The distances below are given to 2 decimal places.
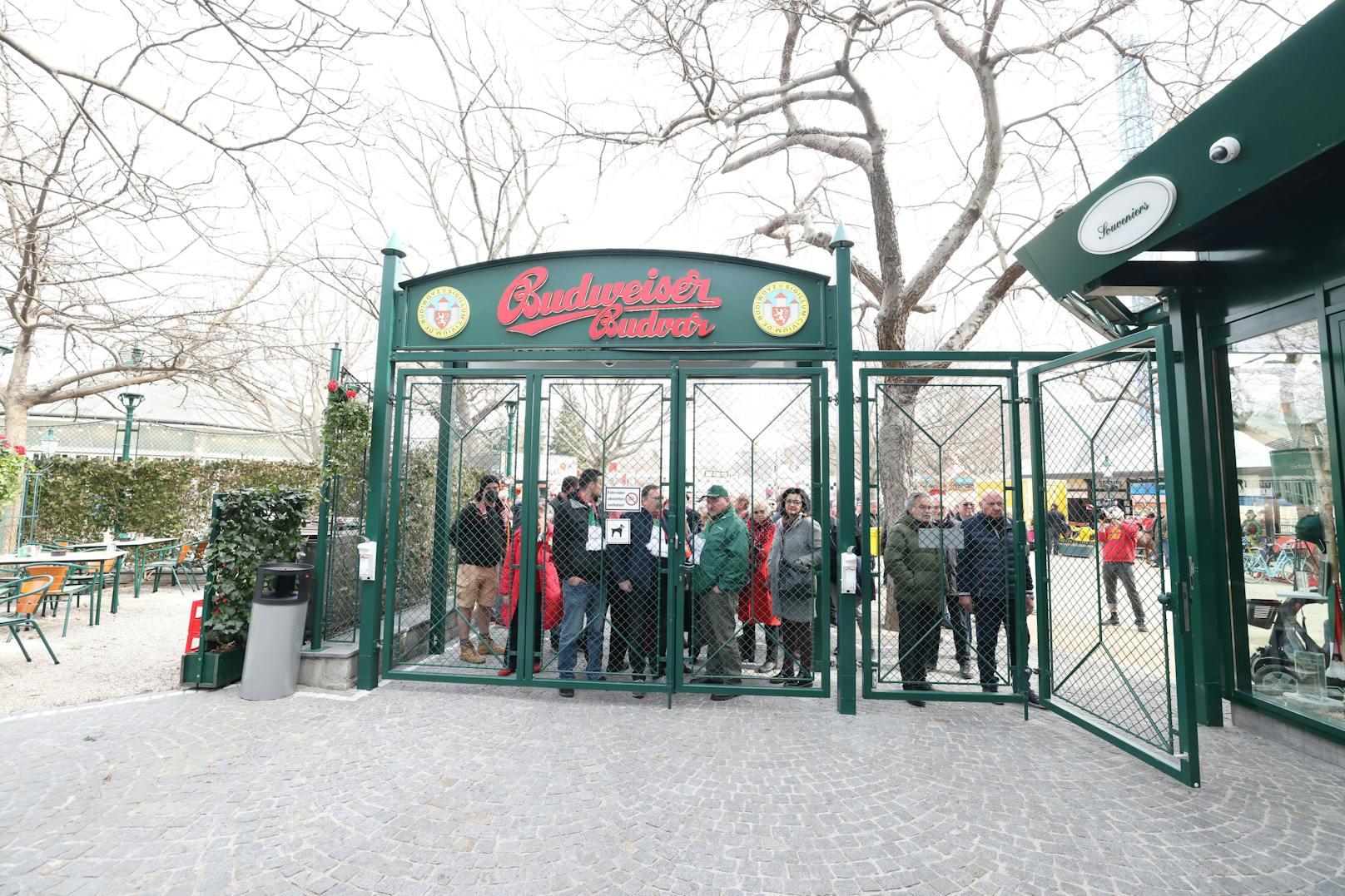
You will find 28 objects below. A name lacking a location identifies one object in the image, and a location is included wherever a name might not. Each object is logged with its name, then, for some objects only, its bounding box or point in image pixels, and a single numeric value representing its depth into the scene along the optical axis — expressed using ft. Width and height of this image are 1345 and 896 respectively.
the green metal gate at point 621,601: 17.60
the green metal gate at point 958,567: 16.93
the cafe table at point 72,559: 19.80
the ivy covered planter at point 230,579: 17.35
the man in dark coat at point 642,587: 18.10
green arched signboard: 17.69
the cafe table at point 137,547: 28.12
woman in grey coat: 17.69
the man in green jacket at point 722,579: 17.98
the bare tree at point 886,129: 24.29
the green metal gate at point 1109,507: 12.52
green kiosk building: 11.78
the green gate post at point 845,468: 16.02
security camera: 11.19
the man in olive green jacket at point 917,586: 17.29
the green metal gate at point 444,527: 18.85
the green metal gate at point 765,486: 17.46
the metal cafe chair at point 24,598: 18.65
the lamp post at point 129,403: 38.42
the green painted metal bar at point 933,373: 17.06
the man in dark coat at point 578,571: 18.10
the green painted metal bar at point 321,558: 18.12
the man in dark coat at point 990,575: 17.11
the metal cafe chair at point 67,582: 21.85
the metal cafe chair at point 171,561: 32.89
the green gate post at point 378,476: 17.61
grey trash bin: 16.62
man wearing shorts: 19.83
